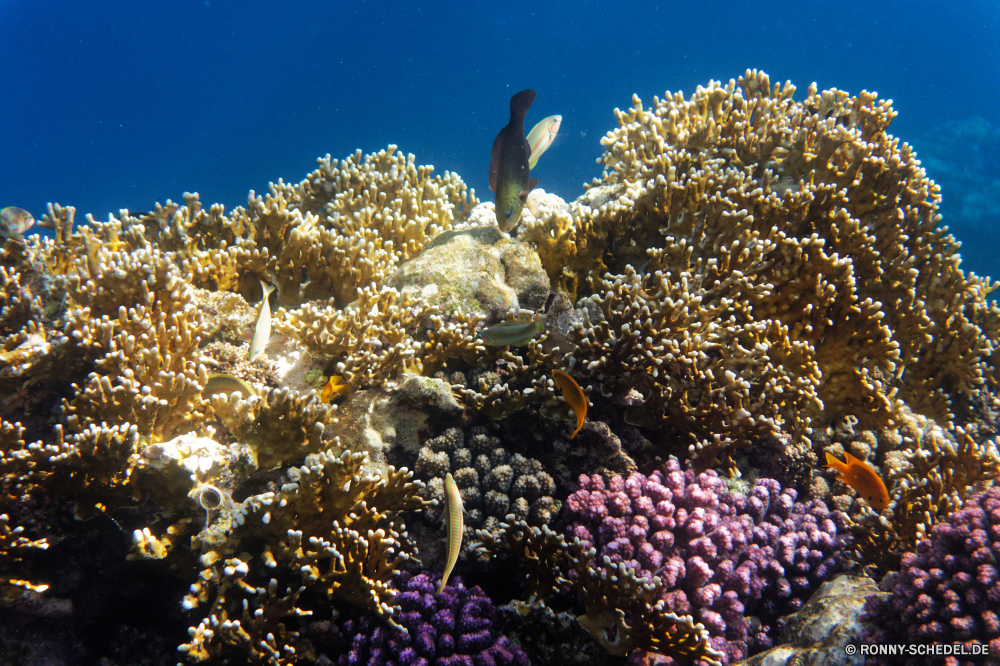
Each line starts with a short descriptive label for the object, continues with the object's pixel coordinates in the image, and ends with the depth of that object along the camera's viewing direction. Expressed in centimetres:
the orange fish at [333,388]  308
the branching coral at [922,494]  290
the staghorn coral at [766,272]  332
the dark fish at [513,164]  321
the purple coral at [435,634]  245
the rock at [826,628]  230
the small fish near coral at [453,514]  204
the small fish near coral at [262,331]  272
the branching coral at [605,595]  243
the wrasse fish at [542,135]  380
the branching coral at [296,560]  249
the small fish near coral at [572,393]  255
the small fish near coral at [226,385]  297
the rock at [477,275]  373
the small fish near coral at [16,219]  528
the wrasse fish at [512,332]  285
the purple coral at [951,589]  215
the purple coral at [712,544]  269
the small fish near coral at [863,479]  268
